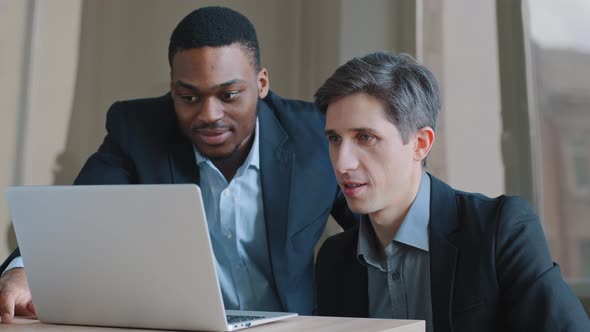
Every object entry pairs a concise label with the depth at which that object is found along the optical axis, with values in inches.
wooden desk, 57.8
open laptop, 57.4
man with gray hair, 65.6
